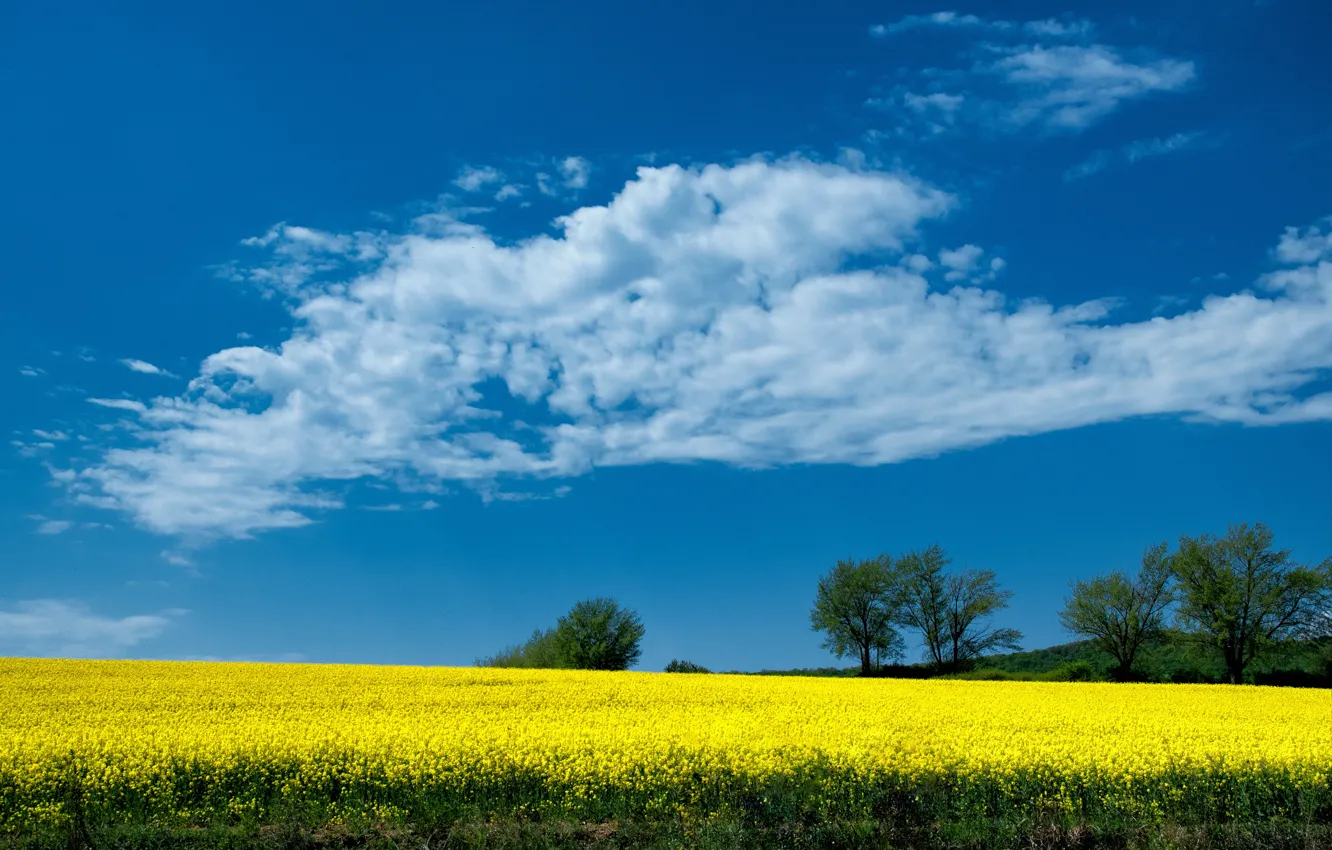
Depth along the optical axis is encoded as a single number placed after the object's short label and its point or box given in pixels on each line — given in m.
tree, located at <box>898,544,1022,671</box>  64.38
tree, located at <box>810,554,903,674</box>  65.19
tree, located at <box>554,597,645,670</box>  55.59
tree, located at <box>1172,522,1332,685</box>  55.06
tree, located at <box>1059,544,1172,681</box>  60.28
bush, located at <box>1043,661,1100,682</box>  55.84
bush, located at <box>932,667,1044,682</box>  56.53
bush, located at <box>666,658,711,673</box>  55.69
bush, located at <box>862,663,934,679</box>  62.91
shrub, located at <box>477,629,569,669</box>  57.53
